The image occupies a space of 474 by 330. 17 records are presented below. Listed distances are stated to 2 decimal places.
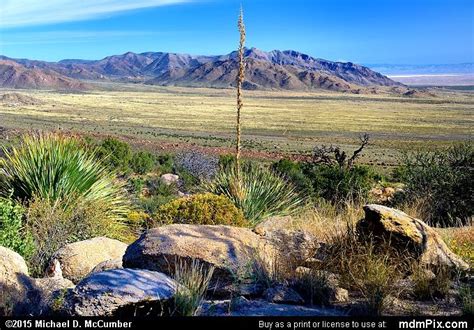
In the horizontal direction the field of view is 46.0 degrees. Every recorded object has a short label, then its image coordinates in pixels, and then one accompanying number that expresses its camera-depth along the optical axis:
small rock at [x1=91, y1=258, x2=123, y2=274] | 5.95
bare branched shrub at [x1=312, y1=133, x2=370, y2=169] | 22.07
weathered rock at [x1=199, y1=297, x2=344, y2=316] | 4.40
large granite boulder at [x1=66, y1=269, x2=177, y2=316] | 4.26
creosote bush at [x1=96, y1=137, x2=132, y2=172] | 23.20
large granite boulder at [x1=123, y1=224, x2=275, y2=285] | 5.52
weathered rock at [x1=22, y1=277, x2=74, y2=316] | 4.66
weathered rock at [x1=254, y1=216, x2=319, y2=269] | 6.00
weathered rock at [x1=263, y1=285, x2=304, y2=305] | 4.84
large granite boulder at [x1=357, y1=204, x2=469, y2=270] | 5.90
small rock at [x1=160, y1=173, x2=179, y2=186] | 22.33
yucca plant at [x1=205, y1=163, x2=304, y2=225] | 9.13
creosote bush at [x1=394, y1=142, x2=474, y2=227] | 12.70
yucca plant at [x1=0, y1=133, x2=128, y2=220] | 8.85
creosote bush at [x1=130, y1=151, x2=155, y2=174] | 26.55
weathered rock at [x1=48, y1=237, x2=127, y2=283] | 6.45
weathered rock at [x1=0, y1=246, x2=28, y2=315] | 4.89
